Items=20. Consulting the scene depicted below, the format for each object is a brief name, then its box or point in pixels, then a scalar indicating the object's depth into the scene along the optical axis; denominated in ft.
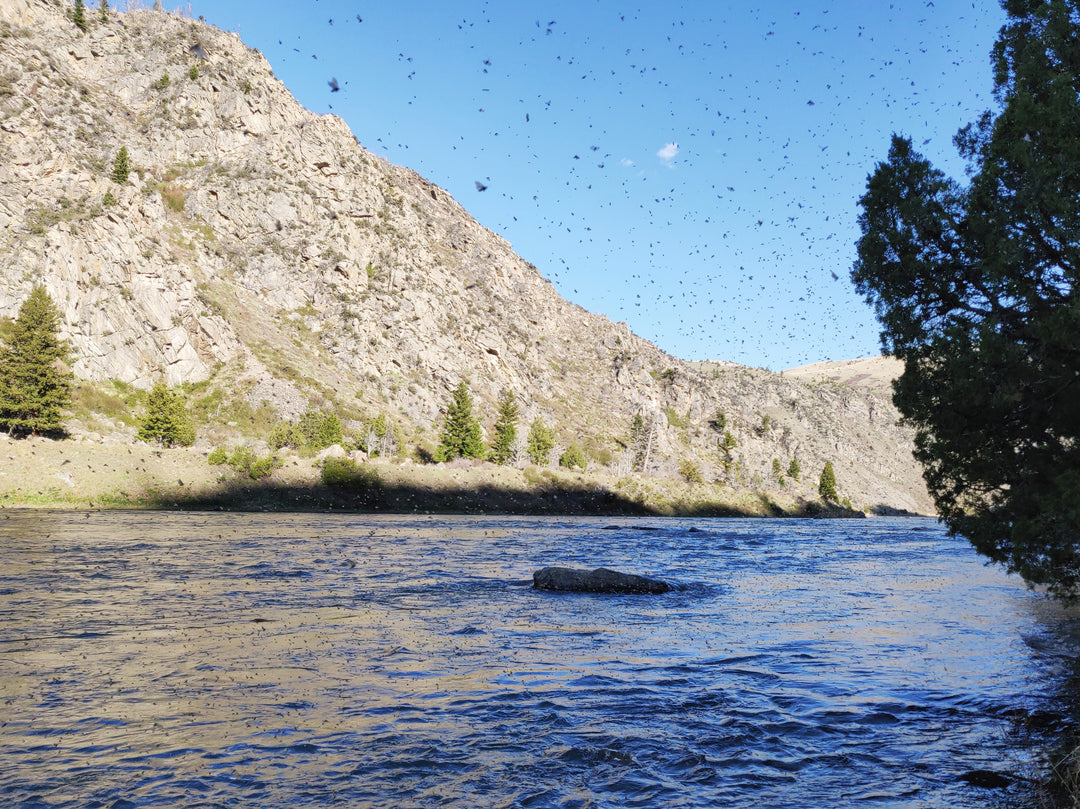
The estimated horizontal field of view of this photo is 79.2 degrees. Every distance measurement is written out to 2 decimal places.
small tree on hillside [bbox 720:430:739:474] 574.31
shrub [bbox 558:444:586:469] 408.46
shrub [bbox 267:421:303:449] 286.46
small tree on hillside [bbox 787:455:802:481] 576.20
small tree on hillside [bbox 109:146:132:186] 371.97
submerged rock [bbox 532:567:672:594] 68.08
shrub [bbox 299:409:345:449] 300.61
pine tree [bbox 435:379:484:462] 345.88
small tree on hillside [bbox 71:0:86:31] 475.72
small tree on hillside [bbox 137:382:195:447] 250.98
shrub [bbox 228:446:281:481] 208.64
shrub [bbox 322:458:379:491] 222.89
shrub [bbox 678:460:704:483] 484.66
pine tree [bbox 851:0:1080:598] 36.42
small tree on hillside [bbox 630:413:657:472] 483.88
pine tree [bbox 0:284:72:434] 200.13
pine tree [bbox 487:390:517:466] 357.00
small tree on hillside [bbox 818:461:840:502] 512.71
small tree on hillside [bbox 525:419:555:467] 404.77
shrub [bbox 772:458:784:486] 557.74
